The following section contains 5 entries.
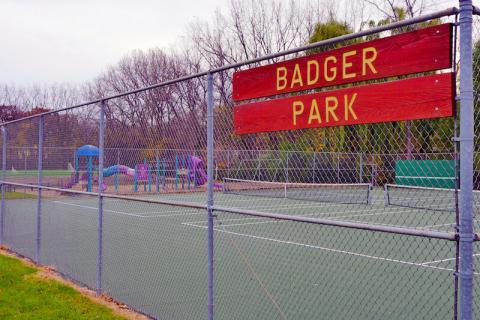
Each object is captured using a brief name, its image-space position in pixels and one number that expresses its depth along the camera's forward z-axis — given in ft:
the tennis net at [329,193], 71.97
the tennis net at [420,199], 71.26
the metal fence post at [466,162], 9.86
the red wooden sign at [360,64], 10.61
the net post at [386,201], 67.70
